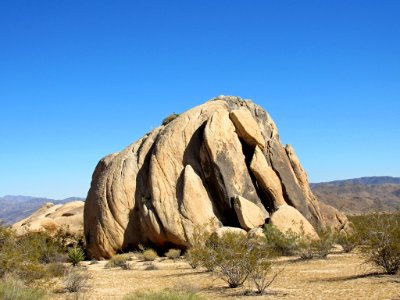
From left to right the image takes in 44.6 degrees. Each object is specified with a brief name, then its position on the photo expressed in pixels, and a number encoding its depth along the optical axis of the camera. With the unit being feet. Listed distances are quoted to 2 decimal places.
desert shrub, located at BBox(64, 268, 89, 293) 50.41
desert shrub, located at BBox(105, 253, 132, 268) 82.05
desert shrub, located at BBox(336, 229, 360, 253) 77.18
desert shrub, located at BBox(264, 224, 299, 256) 78.43
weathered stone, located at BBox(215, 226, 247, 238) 81.04
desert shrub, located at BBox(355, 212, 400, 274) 50.31
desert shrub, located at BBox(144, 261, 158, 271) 74.08
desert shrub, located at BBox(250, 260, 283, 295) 45.60
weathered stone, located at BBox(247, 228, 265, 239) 79.97
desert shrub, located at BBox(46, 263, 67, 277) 65.67
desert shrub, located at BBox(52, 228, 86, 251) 117.04
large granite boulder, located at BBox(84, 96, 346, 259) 89.35
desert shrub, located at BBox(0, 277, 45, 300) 36.04
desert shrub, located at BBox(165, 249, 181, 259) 85.92
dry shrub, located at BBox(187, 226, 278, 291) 48.60
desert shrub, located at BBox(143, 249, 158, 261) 86.53
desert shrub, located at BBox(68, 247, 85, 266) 87.15
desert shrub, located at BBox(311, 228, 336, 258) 73.10
